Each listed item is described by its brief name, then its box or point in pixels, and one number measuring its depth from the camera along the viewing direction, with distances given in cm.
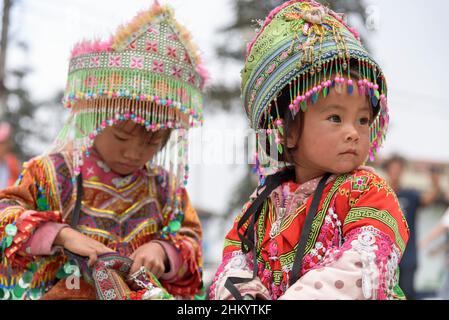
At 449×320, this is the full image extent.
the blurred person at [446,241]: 531
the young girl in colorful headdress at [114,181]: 254
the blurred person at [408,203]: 550
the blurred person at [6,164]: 550
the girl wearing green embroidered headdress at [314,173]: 180
